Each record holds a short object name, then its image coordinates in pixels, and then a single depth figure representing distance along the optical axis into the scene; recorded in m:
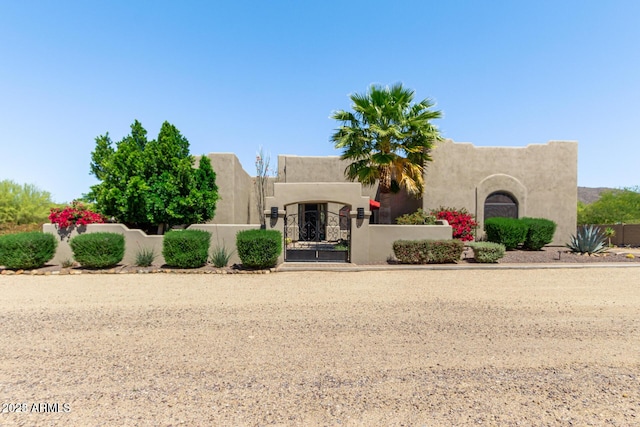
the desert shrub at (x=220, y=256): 10.59
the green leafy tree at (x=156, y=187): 12.05
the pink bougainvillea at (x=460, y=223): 14.55
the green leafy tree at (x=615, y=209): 30.20
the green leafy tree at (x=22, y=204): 20.50
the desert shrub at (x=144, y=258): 10.84
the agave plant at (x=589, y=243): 13.16
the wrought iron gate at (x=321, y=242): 11.95
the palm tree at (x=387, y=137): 14.49
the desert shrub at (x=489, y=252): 11.38
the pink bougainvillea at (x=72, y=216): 11.45
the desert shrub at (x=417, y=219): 14.10
